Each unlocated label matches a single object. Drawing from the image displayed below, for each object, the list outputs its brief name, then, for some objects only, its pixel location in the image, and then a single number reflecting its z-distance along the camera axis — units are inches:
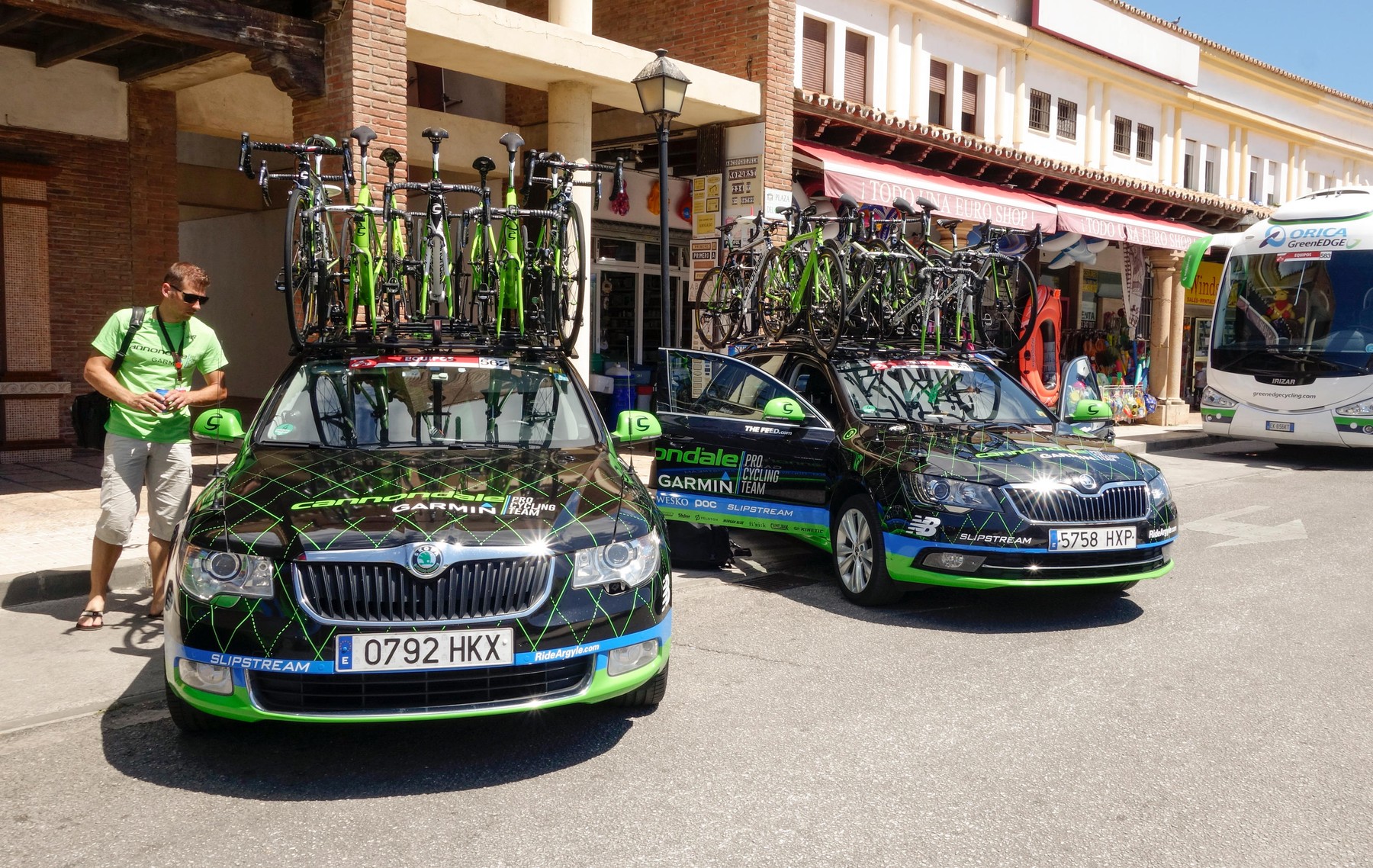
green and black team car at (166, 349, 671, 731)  146.3
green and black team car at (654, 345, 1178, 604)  234.4
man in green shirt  225.0
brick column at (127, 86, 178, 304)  484.1
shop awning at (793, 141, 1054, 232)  565.9
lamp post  396.5
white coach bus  558.9
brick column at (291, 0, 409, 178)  379.6
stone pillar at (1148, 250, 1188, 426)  850.1
